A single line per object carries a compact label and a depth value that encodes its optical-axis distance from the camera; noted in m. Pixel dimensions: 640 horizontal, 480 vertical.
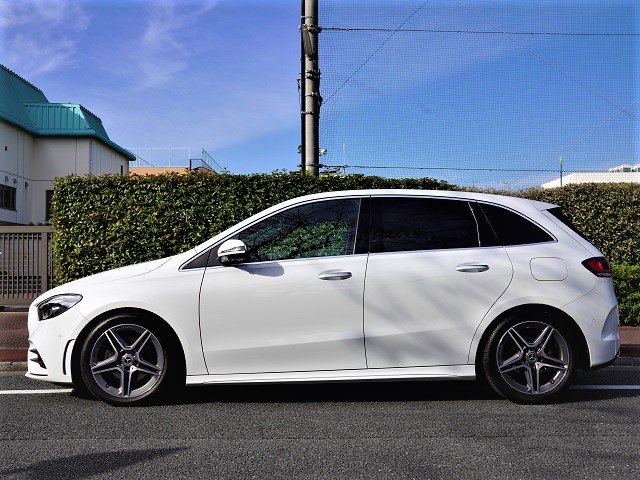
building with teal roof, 30.14
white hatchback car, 4.64
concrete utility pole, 9.97
